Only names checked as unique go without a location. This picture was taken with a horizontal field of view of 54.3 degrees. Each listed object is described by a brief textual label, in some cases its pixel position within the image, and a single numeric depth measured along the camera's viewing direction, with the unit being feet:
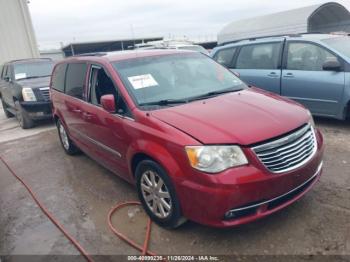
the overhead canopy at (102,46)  96.00
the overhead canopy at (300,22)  66.56
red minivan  9.00
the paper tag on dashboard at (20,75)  30.95
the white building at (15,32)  50.48
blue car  18.38
